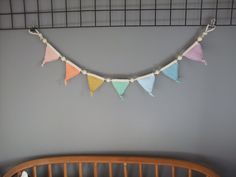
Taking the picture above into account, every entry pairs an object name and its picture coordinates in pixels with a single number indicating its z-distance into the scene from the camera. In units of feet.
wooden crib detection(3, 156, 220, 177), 5.42
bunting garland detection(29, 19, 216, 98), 5.29
